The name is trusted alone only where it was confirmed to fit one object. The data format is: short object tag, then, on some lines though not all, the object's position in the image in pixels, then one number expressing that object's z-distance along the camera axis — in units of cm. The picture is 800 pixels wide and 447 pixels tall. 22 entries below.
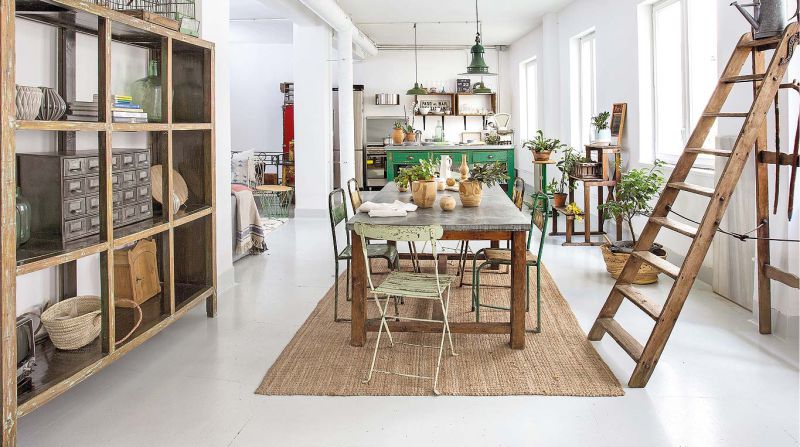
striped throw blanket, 736
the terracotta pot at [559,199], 907
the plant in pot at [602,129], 820
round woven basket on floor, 609
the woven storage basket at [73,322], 354
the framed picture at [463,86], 1636
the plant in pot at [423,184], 482
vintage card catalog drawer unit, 346
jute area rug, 368
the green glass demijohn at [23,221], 325
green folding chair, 378
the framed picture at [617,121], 828
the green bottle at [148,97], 453
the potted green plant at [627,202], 632
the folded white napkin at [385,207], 455
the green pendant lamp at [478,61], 948
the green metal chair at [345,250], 491
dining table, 414
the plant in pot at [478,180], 476
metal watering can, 414
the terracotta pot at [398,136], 1377
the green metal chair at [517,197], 591
